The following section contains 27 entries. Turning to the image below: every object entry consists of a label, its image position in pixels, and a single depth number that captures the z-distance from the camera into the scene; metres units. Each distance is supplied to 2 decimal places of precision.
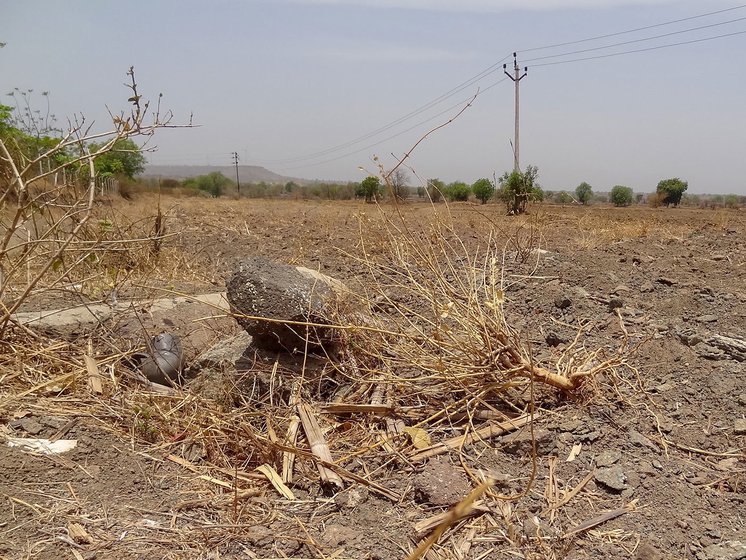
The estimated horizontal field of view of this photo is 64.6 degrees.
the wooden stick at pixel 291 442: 2.84
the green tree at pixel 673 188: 47.50
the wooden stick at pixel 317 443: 2.74
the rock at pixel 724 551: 2.07
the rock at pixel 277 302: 3.80
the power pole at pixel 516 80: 25.28
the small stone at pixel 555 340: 3.99
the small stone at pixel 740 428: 2.88
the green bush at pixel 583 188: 56.24
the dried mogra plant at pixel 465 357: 3.22
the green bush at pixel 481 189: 35.59
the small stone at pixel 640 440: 2.80
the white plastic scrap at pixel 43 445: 2.76
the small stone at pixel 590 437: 2.86
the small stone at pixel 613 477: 2.53
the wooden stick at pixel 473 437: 2.89
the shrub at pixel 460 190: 41.91
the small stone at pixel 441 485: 2.47
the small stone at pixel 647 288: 5.07
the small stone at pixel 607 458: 2.68
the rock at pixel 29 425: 2.96
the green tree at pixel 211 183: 80.94
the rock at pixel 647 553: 2.08
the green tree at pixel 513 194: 17.22
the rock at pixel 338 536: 2.26
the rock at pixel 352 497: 2.56
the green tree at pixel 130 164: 28.45
